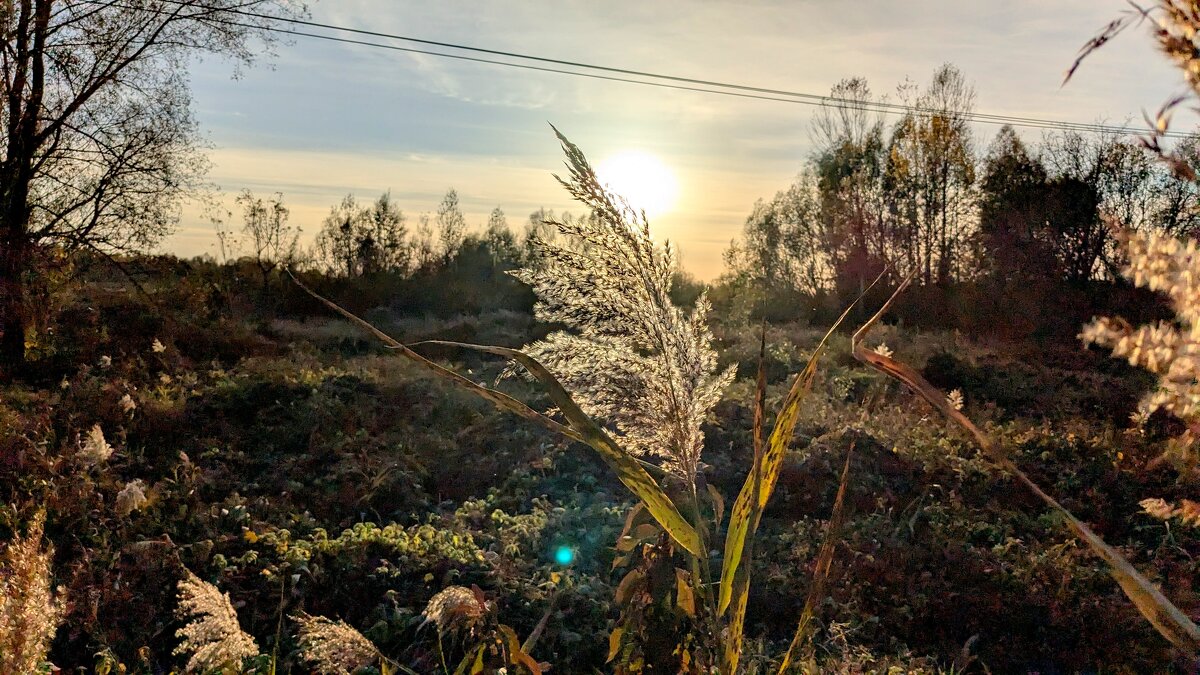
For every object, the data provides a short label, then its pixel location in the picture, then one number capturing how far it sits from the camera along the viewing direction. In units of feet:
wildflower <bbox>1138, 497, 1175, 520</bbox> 4.02
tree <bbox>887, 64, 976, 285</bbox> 86.12
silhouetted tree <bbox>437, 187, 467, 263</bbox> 105.40
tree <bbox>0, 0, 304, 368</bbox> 34.09
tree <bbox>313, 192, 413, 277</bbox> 95.04
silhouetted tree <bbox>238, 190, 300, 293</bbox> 79.63
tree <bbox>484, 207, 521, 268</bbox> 101.75
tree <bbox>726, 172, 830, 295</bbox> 93.35
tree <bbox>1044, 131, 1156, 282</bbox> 64.90
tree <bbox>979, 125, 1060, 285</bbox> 66.85
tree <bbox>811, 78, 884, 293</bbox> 87.45
